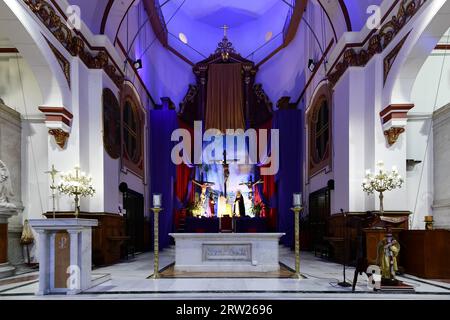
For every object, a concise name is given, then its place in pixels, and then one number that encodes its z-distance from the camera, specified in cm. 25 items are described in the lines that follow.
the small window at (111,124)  949
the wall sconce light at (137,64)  1217
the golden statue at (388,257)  551
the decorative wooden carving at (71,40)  745
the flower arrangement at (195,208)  1555
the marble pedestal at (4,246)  743
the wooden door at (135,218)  1198
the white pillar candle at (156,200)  698
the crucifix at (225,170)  1050
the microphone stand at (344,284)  593
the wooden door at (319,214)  1131
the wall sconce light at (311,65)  1248
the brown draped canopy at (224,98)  1619
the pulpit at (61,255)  547
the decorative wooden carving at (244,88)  1683
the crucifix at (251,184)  1586
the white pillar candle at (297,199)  686
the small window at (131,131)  1175
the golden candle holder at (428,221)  755
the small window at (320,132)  1112
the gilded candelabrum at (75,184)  735
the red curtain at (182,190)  1523
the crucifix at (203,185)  1594
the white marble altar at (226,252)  782
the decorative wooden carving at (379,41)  743
